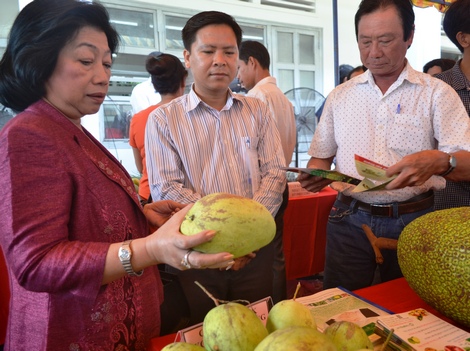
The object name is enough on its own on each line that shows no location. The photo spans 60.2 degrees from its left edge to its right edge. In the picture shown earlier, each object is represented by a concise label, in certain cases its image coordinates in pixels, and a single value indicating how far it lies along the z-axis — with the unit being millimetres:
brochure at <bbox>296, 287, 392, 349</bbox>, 1097
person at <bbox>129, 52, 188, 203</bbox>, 2962
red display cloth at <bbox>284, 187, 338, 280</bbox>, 3105
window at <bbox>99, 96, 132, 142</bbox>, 5004
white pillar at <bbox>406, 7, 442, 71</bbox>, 7699
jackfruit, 1034
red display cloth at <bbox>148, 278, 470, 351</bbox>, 1240
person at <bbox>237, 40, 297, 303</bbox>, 2660
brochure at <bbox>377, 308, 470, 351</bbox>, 954
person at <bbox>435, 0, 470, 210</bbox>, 2131
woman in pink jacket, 881
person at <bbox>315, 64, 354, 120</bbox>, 5383
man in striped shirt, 1740
